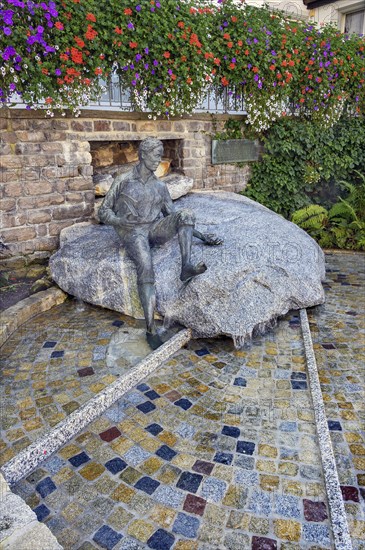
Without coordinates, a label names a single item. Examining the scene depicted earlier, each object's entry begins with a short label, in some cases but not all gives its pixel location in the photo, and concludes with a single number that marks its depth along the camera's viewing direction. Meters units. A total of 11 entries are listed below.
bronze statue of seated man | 3.83
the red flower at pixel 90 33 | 4.47
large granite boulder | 3.75
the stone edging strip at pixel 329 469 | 1.95
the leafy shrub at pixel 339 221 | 7.00
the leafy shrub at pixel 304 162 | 7.40
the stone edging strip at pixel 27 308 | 3.91
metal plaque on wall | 6.73
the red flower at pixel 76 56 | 4.46
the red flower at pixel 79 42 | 4.43
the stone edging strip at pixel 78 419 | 2.30
